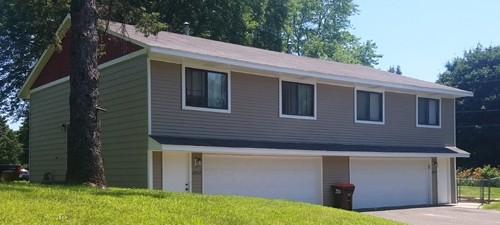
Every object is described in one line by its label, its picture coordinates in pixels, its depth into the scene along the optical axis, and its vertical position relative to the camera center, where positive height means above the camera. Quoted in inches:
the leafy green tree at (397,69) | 2780.5 +273.6
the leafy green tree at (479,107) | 1909.4 +64.6
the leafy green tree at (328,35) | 1907.0 +315.8
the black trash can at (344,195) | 783.1 -93.3
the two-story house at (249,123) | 652.1 +2.6
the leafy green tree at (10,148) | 2216.4 -88.4
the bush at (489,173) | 1464.1 -118.4
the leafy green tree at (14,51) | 1275.8 +163.8
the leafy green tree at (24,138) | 1537.4 -40.7
